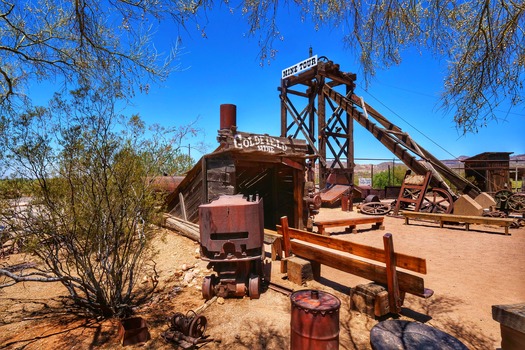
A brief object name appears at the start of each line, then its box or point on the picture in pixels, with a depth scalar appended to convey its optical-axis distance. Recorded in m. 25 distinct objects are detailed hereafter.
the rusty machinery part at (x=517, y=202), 12.26
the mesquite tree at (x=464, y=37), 3.27
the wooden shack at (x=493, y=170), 15.88
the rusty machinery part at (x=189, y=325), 3.53
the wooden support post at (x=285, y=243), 5.89
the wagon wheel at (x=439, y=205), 12.25
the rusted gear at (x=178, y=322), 3.61
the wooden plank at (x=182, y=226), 8.16
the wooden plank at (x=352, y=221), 9.26
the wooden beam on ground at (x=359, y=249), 3.88
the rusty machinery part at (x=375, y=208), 13.92
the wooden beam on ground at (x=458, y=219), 9.41
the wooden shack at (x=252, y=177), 7.31
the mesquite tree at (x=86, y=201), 4.02
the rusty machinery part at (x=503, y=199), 12.34
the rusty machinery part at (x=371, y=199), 14.83
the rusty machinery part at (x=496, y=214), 11.41
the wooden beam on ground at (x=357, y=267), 3.90
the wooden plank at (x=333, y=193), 15.92
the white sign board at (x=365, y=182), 21.86
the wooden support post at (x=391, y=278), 3.96
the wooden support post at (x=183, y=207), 9.41
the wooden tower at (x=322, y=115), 16.77
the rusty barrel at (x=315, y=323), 2.91
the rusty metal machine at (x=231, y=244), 4.60
